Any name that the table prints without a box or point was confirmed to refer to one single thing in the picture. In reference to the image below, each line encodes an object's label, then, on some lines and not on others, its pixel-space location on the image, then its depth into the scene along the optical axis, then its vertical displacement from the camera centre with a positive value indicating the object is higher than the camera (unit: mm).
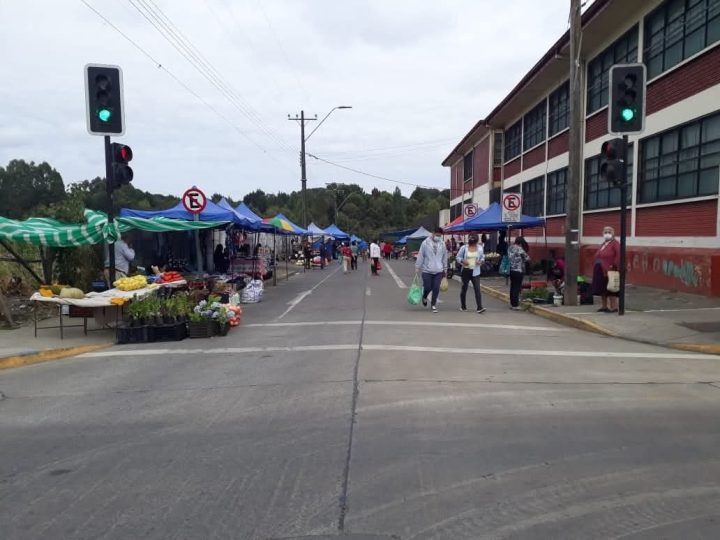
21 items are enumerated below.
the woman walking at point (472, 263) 13422 -658
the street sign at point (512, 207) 18203 +783
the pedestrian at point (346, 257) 31344 -1194
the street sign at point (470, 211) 26109 +987
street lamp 40781 +5364
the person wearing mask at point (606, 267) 12328 -702
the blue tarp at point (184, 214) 16453 +590
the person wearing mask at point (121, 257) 13273 -481
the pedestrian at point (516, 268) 13688 -787
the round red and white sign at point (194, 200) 15538 +915
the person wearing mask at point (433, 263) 13688 -664
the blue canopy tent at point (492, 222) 21728 +403
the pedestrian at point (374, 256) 28156 -1008
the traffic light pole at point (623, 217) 11258 +298
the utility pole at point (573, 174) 13188 +1314
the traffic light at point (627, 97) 11141 +2511
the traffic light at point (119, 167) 10703 +1223
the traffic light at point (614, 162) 11289 +1326
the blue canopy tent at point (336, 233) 42631 +109
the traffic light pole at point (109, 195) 10711 +742
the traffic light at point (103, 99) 10375 +2373
